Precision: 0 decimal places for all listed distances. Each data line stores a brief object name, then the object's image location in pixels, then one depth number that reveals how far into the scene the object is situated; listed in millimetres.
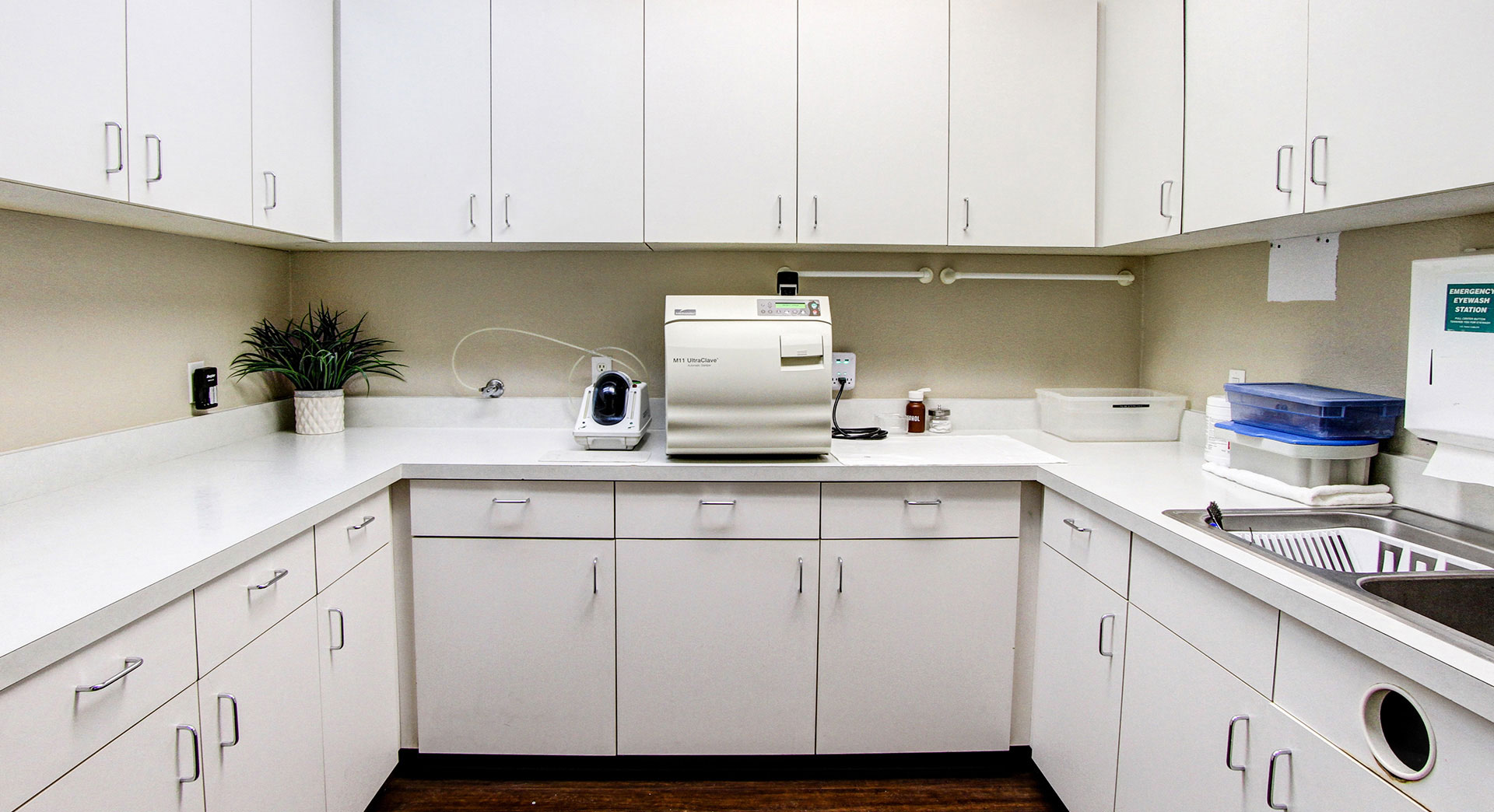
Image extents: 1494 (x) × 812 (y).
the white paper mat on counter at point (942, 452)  1997
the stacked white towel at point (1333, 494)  1513
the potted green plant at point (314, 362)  2273
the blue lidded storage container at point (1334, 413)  1540
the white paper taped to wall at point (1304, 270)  1792
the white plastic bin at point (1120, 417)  2285
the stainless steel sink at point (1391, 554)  1173
